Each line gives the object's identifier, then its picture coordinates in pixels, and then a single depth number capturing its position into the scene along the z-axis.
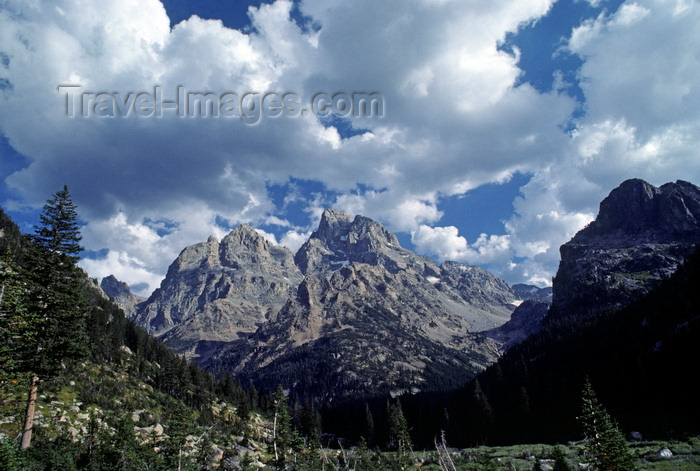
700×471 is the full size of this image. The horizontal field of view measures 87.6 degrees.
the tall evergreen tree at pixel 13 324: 27.06
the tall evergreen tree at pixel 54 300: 30.30
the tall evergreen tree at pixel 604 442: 40.03
